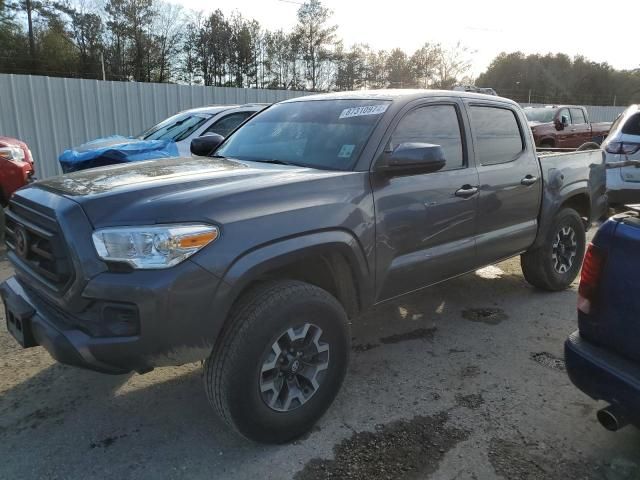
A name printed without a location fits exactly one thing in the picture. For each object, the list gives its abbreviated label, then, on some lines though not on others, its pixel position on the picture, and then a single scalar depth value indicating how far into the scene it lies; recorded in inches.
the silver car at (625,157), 292.4
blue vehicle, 82.4
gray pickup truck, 84.5
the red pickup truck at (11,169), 250.8
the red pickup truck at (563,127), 553.0
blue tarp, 221.6
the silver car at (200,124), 279.1
